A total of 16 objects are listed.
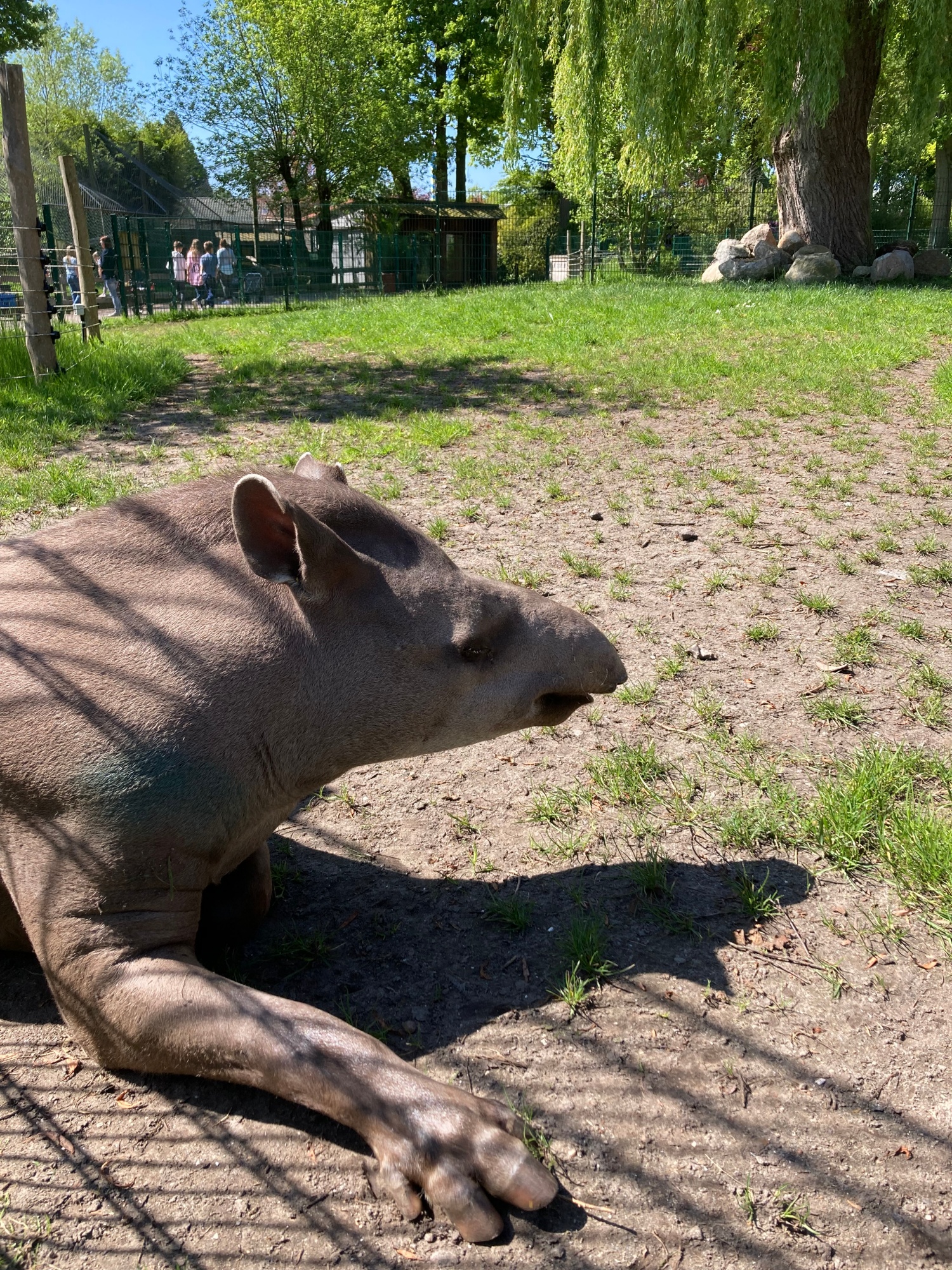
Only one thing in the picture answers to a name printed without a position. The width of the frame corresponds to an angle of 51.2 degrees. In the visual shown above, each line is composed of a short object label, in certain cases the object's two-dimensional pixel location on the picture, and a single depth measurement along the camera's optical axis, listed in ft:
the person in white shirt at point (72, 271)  48.39
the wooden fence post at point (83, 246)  45.11
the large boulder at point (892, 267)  66.28
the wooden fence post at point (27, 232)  34.35
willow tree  51.70
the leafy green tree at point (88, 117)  206.08
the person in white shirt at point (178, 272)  86.17
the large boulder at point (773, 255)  67.36
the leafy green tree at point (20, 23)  100.78
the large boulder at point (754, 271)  66.90
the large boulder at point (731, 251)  69.21
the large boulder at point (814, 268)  64.49
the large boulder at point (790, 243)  68.54
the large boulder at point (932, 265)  70.38
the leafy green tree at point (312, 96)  115.65
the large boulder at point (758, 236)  71.61
